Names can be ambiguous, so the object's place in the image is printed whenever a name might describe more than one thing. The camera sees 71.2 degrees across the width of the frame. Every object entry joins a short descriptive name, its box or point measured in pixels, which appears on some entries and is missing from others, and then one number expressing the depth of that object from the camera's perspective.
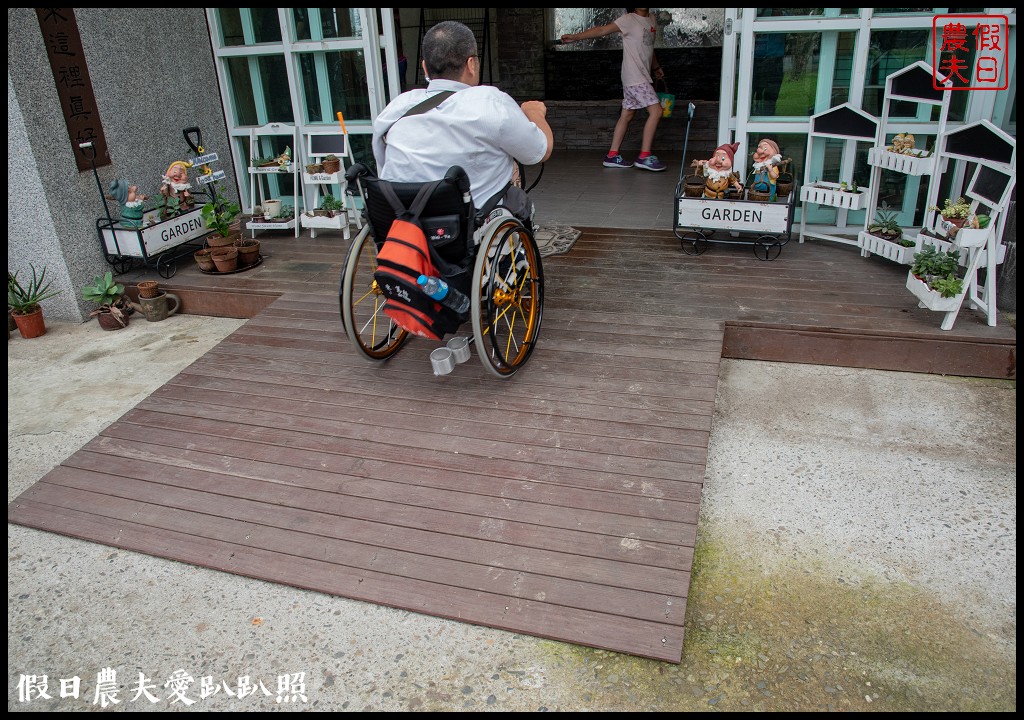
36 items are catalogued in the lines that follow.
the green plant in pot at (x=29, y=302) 4.04
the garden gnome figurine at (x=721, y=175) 3.96
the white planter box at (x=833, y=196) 3.88
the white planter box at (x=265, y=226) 4.84
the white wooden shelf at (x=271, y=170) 4.84
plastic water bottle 2.57
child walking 5.96
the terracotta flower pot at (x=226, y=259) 4.32
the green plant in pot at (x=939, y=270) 3.10
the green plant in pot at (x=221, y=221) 4.34
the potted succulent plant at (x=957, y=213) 3.27
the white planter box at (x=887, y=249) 3.64
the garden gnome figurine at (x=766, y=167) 3.89
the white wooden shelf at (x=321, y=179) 4.68
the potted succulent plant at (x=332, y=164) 4.70
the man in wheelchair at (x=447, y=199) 2.57
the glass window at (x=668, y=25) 8.95
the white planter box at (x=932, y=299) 3.11
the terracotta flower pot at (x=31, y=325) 4.04
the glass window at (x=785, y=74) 3.99
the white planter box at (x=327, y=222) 4.70
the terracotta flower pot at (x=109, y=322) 4.13
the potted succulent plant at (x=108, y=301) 4.13
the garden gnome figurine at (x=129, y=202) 4.13
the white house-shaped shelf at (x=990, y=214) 3.12
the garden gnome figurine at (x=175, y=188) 4.43
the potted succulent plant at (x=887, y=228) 3.77
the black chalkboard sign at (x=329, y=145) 4.78
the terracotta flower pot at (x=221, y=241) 4.36
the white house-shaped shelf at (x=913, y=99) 3.51
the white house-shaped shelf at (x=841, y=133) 3.86
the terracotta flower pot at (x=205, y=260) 4.36
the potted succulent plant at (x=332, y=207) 4.72
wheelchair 2.61
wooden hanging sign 3.85
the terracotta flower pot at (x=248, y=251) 4.39
